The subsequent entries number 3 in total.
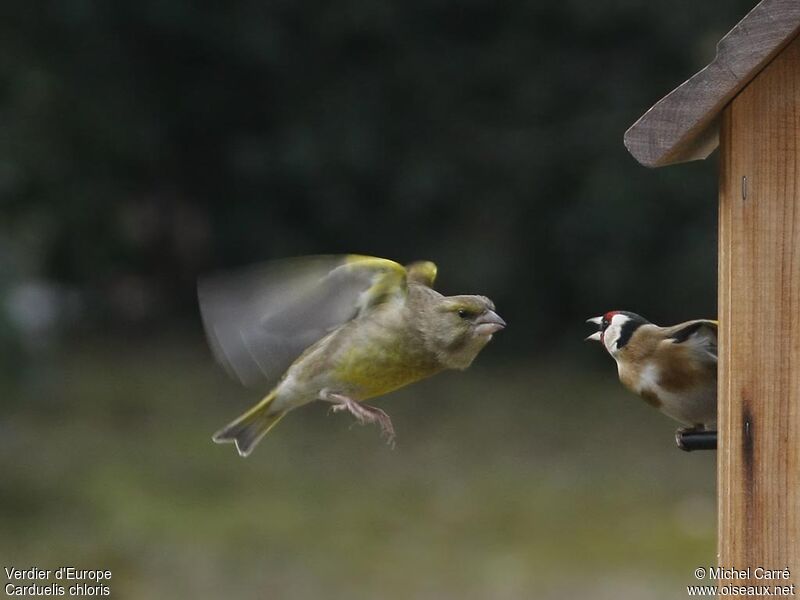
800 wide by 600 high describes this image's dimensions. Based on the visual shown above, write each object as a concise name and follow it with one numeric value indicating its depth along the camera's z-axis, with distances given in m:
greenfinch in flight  5.71
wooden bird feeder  4.86
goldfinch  5.46
